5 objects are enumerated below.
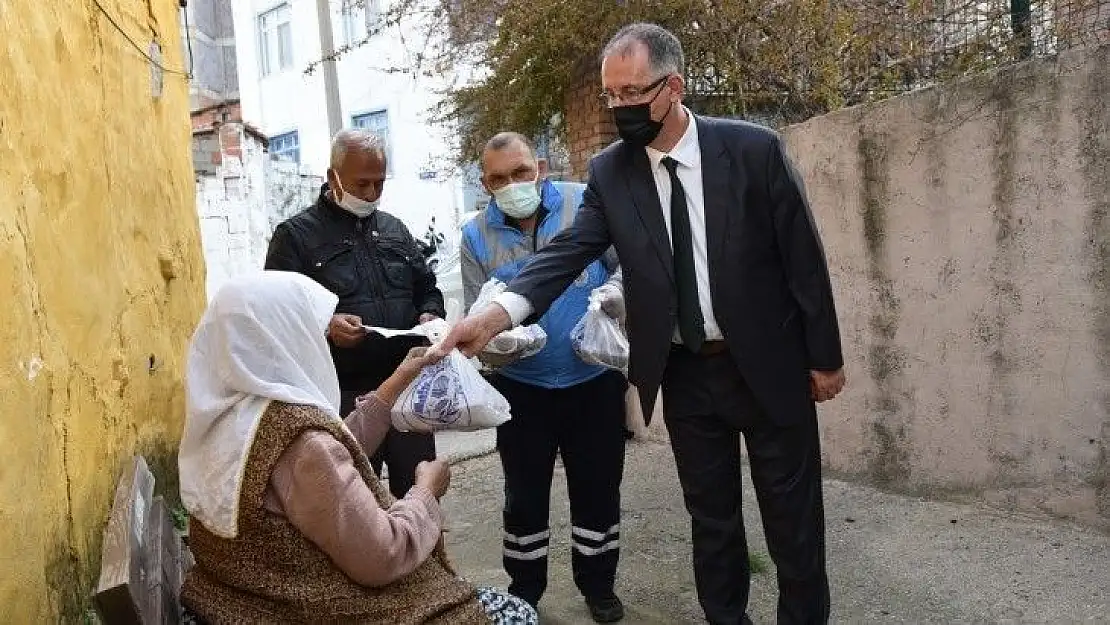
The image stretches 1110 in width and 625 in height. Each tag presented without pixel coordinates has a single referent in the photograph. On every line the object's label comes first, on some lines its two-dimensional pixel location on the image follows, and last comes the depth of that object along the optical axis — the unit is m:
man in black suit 2.85
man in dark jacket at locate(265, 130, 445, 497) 3.64
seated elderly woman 2.01
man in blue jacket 3.50
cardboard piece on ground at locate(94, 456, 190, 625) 1.79
